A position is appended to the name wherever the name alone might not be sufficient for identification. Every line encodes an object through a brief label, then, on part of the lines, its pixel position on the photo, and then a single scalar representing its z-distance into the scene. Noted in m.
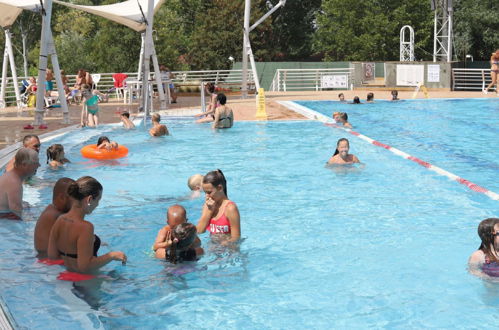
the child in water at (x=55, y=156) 11.74
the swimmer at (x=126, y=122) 17.15
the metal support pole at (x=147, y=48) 20.72
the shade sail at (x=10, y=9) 19.92
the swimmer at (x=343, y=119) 18.64
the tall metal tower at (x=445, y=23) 31.45
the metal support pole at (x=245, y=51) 26.03
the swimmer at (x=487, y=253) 6.10
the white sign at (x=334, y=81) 33.91
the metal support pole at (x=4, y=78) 22.62
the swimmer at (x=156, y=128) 16.56
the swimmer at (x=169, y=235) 6.60
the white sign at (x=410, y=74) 31.88
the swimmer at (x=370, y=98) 25.28
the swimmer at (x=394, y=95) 25.98
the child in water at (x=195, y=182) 9.61
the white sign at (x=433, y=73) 31.53
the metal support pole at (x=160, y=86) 22.34
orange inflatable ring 13.30
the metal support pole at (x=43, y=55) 16.97
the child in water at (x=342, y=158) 12.21
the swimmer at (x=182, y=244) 6.30
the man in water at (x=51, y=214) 6.64
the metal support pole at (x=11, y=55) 22.11
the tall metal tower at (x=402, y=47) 35.29
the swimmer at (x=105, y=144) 13.34
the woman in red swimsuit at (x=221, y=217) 7.07
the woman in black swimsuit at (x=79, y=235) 5.84
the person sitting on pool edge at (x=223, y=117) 17.84
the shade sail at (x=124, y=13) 22.19
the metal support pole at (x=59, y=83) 17.92
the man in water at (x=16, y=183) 7.59
